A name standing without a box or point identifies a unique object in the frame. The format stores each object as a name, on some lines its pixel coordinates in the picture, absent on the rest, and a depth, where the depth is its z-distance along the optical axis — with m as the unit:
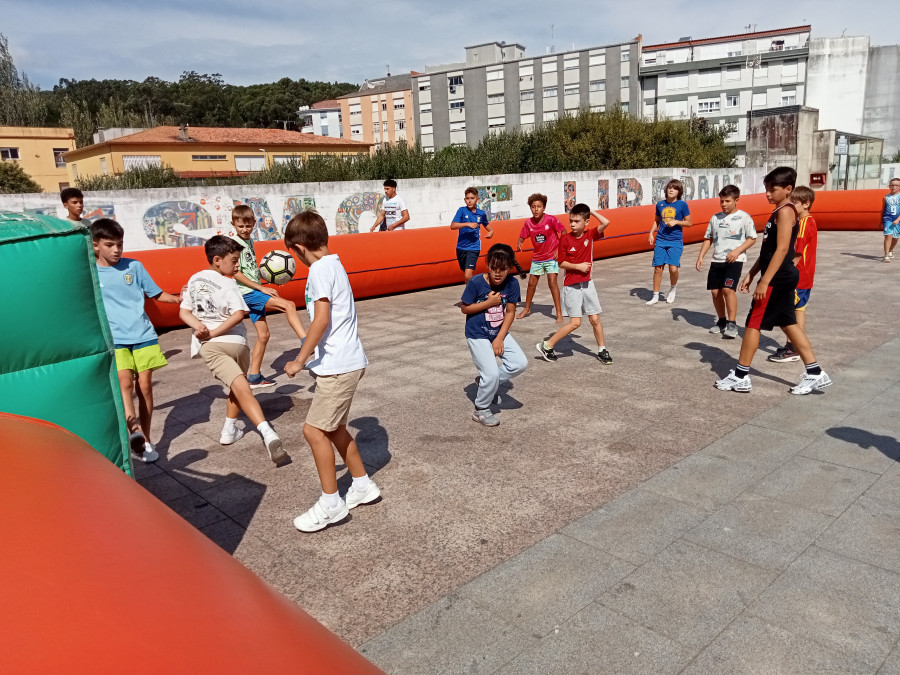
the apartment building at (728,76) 74.81
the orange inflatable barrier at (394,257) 10.25
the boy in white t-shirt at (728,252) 8.34
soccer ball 6.16
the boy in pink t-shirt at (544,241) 9.32
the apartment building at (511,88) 81.25
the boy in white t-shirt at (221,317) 5.10
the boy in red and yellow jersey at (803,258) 6.61
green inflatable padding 3.12
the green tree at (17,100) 65.92
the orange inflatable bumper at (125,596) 1.22
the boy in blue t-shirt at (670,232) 10.13
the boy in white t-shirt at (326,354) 3.90
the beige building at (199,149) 52.12
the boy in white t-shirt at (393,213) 12.43
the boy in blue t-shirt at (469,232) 10.66
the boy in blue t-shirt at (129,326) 5.12
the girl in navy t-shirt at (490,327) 5.41
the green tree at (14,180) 40.34
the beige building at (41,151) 50.12
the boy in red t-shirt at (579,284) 7.50
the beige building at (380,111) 101.56
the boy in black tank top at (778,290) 5.80
